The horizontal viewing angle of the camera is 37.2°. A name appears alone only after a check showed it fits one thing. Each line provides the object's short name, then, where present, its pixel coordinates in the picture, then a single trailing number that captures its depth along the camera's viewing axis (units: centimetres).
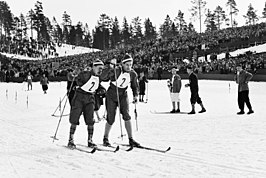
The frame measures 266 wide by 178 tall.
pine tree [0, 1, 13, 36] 10188
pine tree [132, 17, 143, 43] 11189
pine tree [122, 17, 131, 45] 11169
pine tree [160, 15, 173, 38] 10625
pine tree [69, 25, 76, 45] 11919
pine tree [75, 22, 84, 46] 12244
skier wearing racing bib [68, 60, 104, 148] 809
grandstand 3409
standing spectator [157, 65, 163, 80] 3727
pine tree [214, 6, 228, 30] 9812
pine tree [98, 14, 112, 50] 10912
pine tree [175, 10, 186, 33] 10262
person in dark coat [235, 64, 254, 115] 1329
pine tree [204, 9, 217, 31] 9644
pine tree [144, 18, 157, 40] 11469
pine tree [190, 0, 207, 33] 8419
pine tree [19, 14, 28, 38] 10462
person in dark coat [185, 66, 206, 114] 1423
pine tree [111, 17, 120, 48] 11781
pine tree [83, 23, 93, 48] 12669
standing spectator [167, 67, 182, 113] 1484
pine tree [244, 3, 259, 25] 9400
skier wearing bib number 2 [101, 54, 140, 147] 814
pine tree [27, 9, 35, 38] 10262
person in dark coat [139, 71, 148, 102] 2053
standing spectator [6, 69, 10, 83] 4277
